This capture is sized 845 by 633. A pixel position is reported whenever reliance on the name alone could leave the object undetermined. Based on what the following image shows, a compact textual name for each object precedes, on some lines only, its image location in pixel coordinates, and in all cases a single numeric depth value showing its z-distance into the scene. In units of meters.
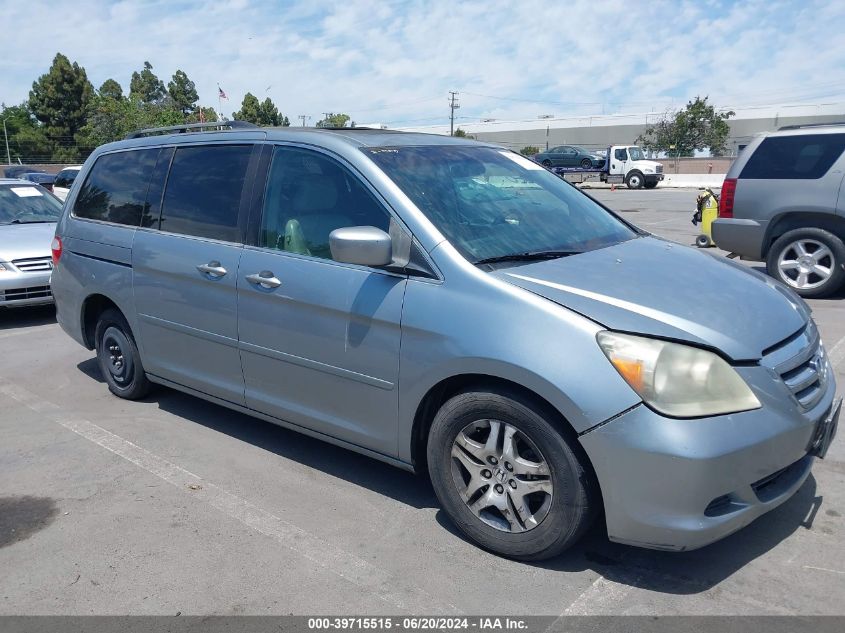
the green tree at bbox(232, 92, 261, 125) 71.26
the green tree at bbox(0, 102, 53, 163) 56.56
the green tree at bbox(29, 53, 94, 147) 57.53
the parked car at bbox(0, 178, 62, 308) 7.93
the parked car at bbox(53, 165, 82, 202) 19.14
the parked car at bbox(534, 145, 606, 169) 41.66
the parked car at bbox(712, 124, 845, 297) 8.24
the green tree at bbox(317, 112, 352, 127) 82.64
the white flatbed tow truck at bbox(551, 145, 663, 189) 37.69
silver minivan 2.81
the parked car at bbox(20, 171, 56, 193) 26.96
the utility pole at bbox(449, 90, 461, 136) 70.51
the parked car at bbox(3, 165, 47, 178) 33.69
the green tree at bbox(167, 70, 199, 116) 92.69
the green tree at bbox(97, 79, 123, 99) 87.00
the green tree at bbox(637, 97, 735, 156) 55.56
